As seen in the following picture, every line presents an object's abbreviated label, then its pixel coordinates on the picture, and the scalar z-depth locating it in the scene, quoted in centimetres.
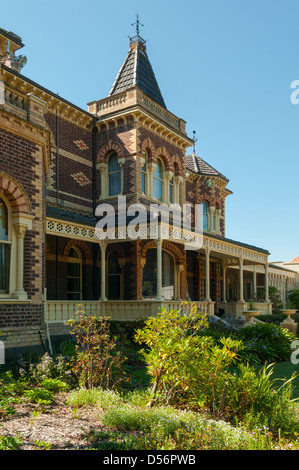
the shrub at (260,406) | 589
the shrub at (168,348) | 628
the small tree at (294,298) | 3126
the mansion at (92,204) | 1006
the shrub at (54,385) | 771
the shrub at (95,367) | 752
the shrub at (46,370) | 825
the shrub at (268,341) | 1255
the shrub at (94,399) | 665
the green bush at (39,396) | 694
